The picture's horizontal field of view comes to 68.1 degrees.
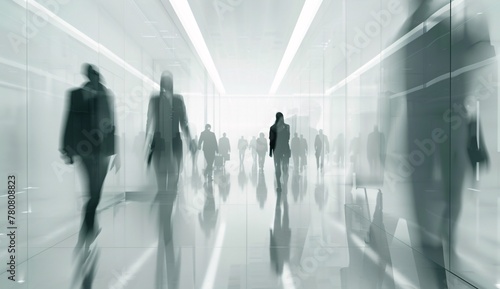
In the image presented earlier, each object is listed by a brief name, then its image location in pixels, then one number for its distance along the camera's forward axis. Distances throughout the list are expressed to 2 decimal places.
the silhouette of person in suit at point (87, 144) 4.75
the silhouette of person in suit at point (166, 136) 8.98
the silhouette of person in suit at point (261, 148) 11.18
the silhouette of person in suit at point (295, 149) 10.90
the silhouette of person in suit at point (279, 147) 9.61
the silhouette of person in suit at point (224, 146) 11.79
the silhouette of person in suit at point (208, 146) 11.41
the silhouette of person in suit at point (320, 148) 9.59
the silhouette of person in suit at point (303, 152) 10.93
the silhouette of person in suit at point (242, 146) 11.56
